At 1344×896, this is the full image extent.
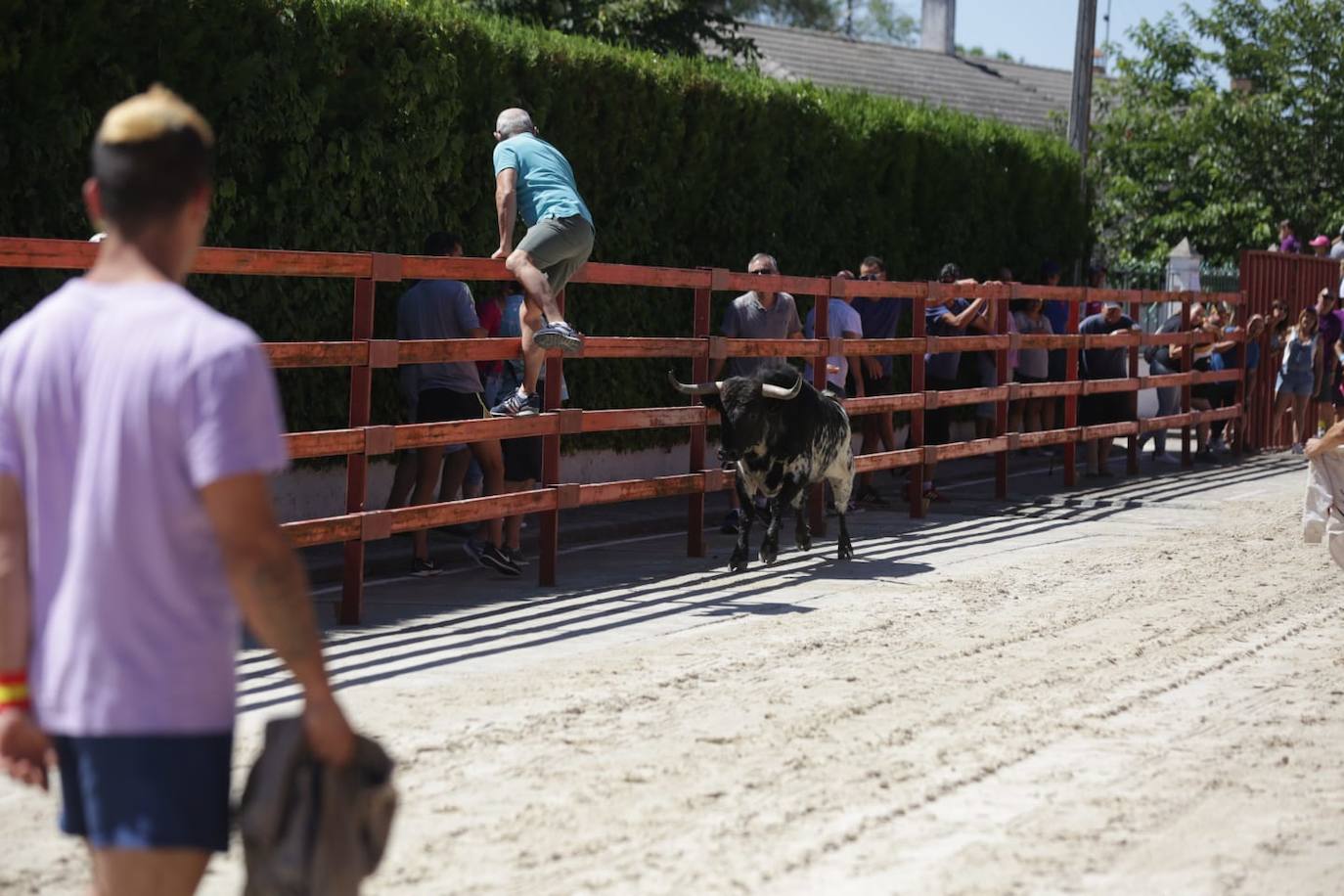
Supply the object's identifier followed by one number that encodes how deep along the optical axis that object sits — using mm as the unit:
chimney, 55409
